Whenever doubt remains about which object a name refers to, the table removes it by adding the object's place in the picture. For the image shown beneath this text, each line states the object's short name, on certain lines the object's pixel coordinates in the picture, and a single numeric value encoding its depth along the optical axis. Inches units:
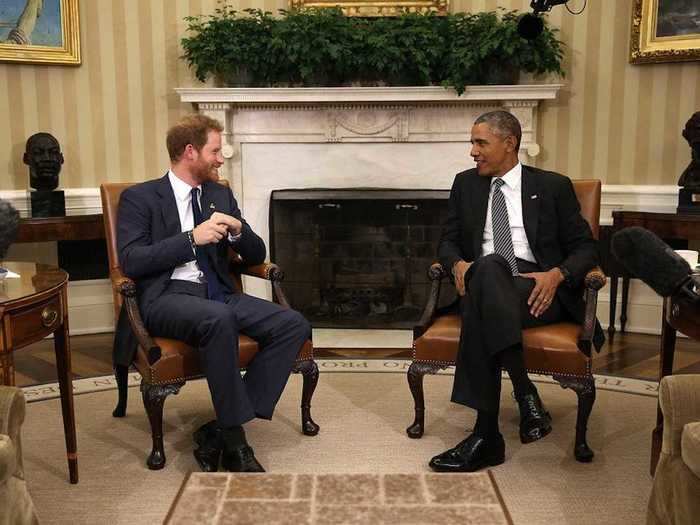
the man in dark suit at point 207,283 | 122.2
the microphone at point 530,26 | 195.5
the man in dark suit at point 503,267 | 125.1
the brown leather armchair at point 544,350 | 126.4
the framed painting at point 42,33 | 207.8
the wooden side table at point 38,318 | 100.0
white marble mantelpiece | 213.6
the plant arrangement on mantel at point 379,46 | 202.8
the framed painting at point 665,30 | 207.5
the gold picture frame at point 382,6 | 215.8
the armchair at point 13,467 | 77.2
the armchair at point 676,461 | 79.5
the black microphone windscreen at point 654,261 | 73.1
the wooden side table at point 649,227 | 189.6
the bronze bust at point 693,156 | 193.9
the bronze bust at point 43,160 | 199.5
